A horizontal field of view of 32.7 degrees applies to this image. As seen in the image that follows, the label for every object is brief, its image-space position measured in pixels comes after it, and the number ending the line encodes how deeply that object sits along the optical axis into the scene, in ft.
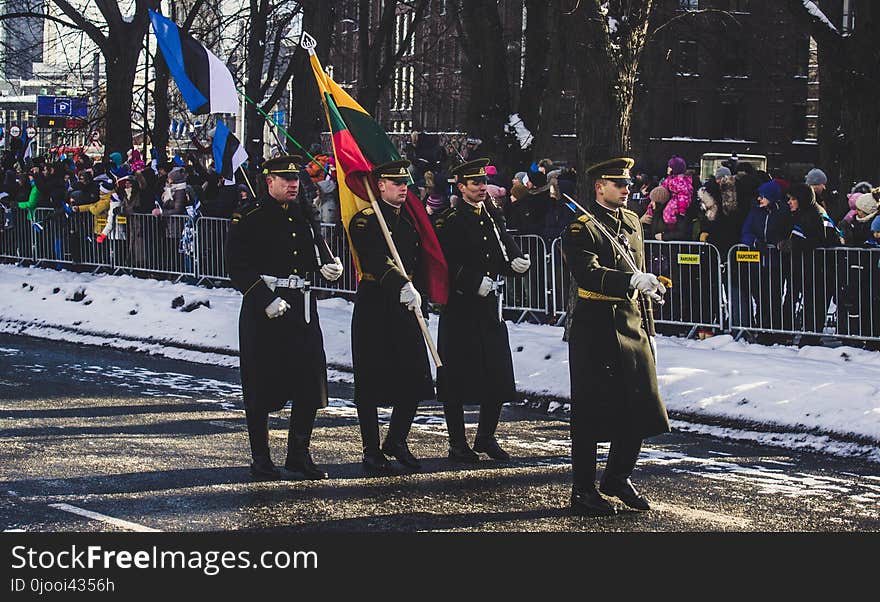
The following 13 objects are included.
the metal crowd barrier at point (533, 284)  53.72
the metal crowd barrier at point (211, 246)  67.46
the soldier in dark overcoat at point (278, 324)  29.86
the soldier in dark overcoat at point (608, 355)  26.76
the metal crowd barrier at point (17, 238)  82.23
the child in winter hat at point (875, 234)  44.73
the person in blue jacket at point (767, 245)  46.80
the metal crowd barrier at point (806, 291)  44.98
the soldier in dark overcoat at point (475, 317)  32.53
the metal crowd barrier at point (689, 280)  49.01
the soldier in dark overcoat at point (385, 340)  31.12
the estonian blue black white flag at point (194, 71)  42.78
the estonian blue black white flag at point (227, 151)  46.85
